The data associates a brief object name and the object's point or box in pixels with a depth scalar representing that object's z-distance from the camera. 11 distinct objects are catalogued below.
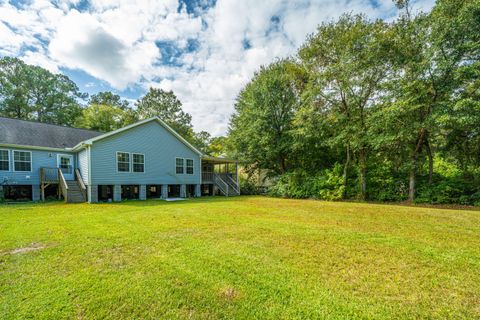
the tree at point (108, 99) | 34.00
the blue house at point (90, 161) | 11.95
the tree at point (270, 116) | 17.28
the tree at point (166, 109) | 31.36
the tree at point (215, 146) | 34.47
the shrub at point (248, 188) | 19.20
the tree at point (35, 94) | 25.09
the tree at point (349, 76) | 12.27
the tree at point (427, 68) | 9.46
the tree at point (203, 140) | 34.61
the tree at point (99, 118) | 25.66
